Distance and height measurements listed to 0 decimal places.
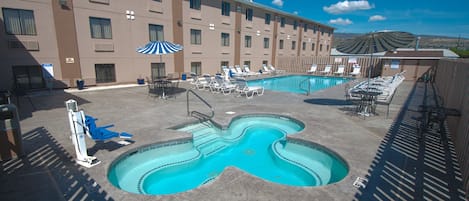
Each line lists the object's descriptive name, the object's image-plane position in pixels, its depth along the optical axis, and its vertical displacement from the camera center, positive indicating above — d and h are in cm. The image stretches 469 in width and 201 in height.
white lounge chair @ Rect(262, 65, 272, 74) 2477 -1
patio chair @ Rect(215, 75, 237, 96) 1243 -91
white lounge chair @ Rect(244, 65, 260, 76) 2118 -22
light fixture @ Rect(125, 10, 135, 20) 1434 +353
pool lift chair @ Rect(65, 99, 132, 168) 407 -123
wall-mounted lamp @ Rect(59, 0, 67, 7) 1181 +350
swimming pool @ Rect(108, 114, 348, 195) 450 -215
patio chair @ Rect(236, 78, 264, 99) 1142 -100
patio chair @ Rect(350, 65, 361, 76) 2091 -1
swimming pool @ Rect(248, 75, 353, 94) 1625 -106
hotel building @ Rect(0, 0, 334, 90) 1128 +202
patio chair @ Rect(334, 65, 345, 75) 2222 +3
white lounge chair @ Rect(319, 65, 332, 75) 2300 +8
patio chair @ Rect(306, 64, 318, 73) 2411 +23
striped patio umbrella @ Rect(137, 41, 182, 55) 937 +90
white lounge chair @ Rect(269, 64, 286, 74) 2428 -12
